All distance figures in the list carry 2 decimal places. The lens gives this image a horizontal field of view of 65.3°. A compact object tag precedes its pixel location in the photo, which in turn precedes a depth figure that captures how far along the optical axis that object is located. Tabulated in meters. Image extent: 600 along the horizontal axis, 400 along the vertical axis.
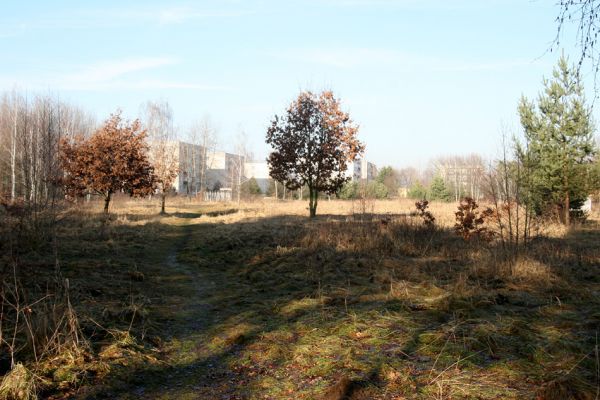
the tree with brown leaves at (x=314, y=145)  20.06
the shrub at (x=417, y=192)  46.81
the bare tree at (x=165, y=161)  25.73
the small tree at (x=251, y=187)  51.20
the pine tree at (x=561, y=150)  16.92
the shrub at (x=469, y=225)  10.70
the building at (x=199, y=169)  53.31
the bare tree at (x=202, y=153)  55.03
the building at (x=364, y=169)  73.81
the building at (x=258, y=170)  85.56
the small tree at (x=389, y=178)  55.00
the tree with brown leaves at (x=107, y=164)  19.56
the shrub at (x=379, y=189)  44.37
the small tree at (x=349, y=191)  42.41
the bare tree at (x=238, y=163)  48.25
